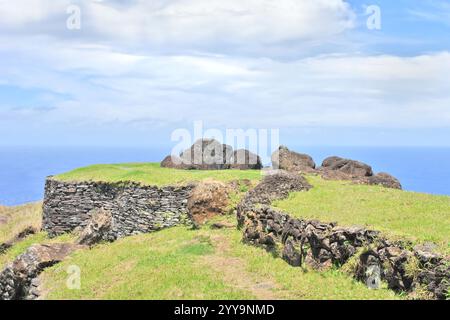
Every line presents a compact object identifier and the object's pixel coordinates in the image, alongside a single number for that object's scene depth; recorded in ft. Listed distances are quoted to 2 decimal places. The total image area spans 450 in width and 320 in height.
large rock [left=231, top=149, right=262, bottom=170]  137.49
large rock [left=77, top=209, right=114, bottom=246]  102.78
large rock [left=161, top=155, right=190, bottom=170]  142.54
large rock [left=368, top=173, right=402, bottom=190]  109.81
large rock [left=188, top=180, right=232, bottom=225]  97.35
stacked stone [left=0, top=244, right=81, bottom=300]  77.51
